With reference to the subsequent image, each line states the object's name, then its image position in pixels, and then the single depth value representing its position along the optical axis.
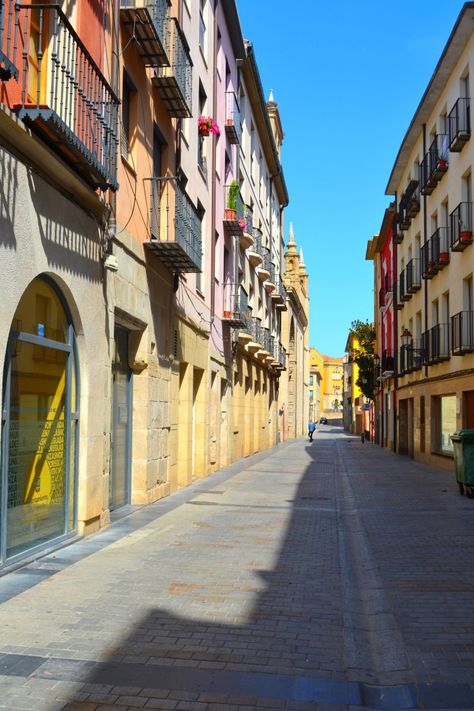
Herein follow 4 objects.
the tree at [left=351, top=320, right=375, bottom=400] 46.75
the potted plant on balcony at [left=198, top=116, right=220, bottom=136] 17.39
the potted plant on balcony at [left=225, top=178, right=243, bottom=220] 22.09
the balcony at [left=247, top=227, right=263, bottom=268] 27.94
